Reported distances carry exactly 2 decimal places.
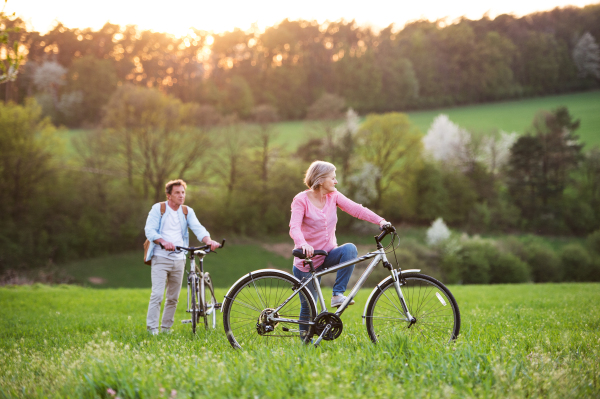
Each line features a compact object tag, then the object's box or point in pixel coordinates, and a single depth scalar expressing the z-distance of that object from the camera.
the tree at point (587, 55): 71.56
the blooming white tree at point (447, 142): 54.38
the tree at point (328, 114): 52.16
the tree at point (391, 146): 50.69
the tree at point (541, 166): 51.38
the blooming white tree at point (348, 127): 51.91
